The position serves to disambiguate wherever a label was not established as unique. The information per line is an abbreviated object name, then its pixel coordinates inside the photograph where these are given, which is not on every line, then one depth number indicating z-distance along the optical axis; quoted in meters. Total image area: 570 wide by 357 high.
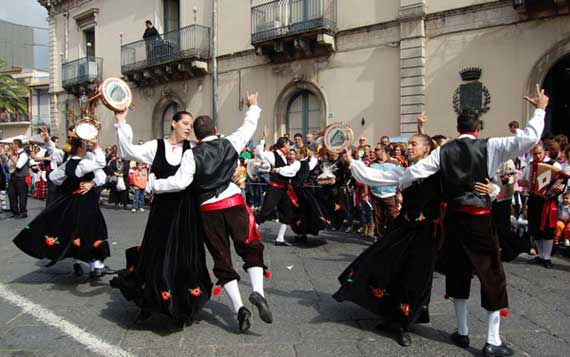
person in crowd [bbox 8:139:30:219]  12.19
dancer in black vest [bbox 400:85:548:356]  3.76
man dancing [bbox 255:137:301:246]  8.39
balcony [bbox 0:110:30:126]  43.12
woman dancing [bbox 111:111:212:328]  4.23
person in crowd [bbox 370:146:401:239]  7.92
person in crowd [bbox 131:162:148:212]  14.02
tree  33.16
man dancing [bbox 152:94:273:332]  4.12
